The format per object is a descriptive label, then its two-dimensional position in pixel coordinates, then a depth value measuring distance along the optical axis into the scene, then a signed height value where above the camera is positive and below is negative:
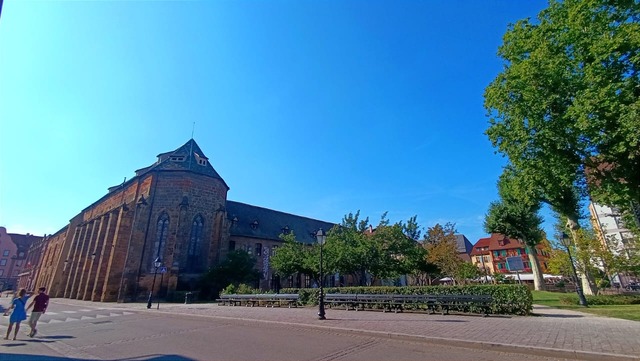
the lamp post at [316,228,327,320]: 14.18 +2.11
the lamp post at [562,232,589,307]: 15.42 -0.90
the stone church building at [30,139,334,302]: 29.94 +5.77
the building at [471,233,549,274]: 61.36 +5.89
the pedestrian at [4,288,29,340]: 9.95 -0.64
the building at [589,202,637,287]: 22.58 +3.98
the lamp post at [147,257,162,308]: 24.44 +1.95
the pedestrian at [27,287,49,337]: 10.59 -0.58
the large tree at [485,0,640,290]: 11.95 +7.86
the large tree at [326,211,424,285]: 23.55 +2.40
